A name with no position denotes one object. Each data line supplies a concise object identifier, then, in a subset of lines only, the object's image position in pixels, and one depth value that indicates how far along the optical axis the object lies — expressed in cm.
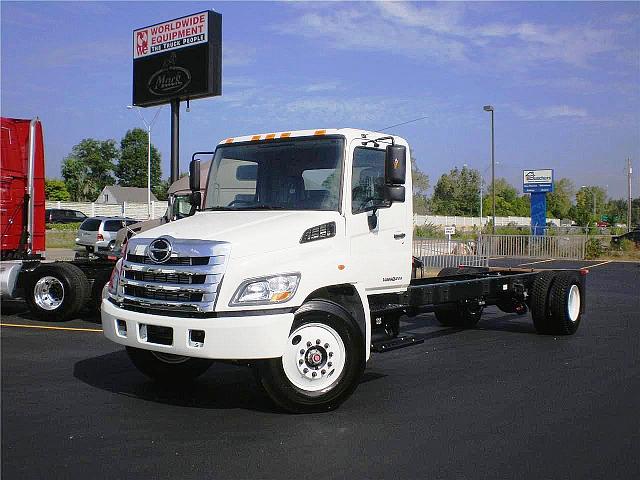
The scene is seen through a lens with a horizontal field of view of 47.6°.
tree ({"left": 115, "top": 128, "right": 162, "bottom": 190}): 12238
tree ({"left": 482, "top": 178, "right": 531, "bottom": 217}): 9331
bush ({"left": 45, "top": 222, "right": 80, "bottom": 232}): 4806
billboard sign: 2305
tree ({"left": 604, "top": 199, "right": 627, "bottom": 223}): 11879
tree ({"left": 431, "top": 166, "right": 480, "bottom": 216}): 8344
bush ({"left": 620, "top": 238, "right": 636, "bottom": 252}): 3762
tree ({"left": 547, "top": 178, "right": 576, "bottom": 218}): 9662
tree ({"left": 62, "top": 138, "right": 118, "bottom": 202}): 11369
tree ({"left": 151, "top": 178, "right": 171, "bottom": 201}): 11181
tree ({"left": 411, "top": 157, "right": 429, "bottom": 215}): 5374
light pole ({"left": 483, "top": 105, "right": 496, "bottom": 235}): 4146
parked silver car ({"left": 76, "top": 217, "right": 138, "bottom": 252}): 2850
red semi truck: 1215
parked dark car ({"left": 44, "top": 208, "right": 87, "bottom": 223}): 5271
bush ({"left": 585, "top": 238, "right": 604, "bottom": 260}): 3647
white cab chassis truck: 608
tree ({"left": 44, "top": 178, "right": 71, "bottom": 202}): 9302
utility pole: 6729
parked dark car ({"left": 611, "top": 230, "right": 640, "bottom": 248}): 3805
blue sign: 4497
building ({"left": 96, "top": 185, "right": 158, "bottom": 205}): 9825
